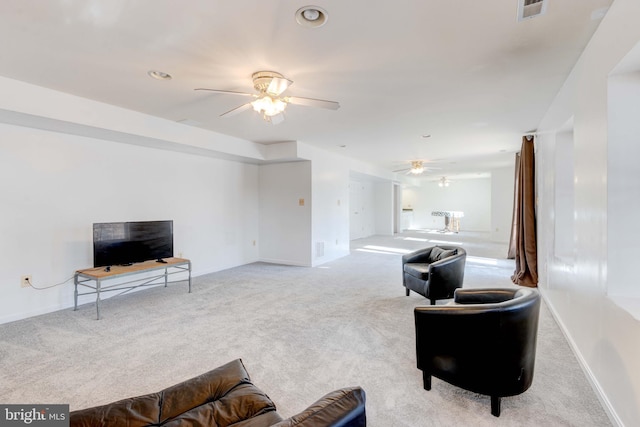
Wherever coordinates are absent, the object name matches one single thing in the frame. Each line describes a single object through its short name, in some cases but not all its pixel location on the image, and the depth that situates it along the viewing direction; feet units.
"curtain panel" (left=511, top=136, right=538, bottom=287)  14.71
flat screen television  12.27
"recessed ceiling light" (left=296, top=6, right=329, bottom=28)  6.15
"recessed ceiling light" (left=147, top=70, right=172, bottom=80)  9.04
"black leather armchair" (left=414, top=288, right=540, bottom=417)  5.94
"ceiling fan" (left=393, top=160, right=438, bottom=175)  25.76
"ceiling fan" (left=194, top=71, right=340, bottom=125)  8.98
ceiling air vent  5.76
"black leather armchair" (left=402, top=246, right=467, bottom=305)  11.80
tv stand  11.59
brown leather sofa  4.31
